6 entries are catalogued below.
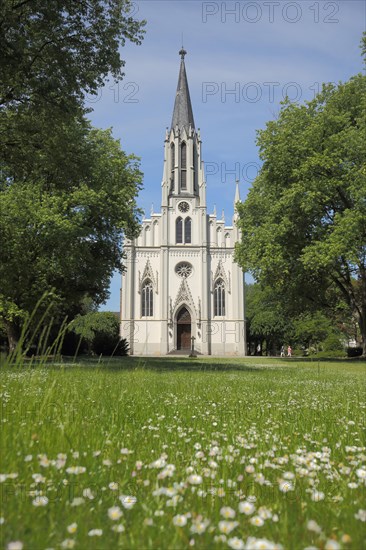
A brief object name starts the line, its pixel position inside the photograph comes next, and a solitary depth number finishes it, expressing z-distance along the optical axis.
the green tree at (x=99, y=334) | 45.12
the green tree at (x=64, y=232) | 20.86
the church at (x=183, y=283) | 57.56
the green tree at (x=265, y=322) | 60.16
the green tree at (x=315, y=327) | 54.03
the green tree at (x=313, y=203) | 23.92
